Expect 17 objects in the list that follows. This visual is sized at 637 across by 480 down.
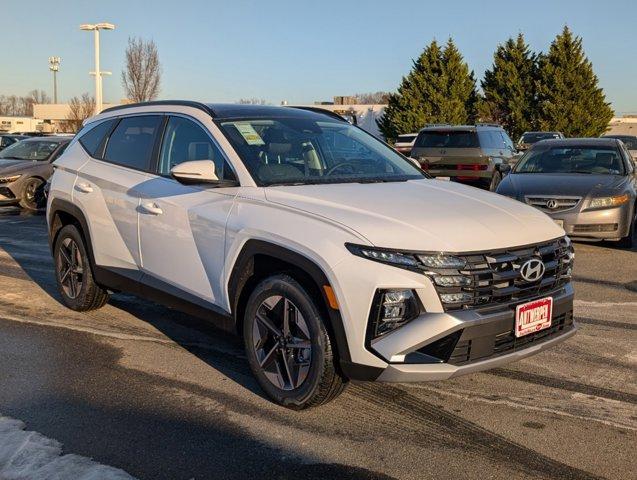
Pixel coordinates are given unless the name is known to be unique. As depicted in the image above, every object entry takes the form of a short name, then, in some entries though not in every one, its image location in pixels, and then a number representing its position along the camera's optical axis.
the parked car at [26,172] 14.14
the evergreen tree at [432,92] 42.09
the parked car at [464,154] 15.38
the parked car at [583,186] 9.01
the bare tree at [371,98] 96.31
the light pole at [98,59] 29.91
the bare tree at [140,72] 37.69
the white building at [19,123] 83.86
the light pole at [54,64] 87.50
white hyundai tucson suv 3.40
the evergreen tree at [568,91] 42.78
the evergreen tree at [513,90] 43.97
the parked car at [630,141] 24.11
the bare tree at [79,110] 53.12
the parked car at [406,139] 31.38
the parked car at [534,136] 30.97
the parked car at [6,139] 25.72
